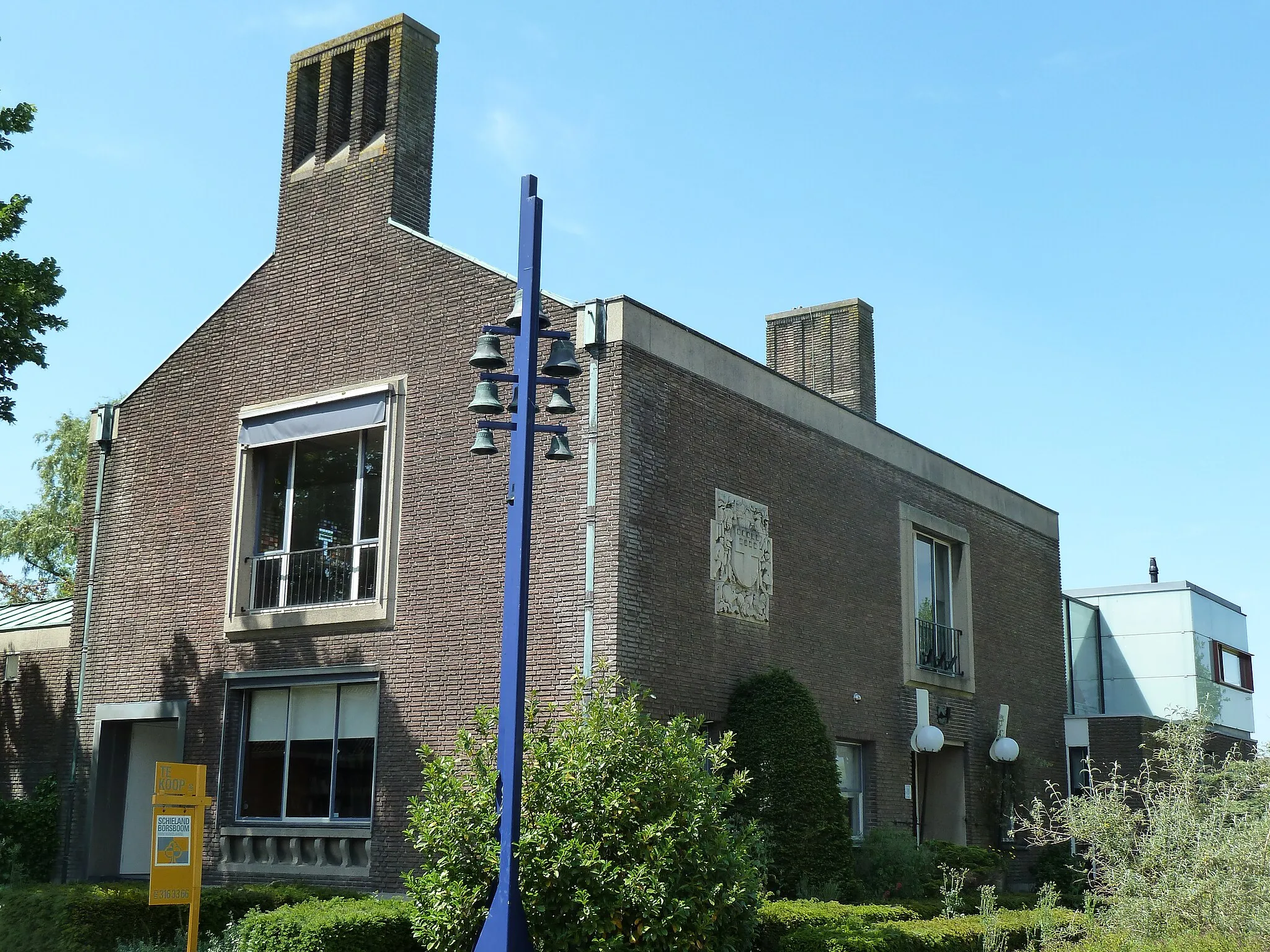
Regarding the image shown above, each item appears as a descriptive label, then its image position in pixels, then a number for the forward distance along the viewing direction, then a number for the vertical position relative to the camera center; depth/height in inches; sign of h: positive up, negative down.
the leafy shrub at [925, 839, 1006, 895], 814.5 -53.9
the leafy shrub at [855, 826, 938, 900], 755.4 -56.4
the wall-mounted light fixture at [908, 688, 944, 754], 874.1 +16.0
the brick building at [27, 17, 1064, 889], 688.4 +119.9
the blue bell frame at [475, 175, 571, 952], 422.6 +52.6
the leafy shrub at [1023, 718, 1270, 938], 516.4 -31.7
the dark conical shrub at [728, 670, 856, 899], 676.1 -13.5
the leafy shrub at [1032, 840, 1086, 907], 949.8 -71.9
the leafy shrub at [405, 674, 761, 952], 485.7 -30.5
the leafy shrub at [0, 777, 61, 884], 807.7 -50.9
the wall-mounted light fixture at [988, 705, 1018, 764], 965.8 +11.3
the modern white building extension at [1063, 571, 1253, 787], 1216.8 +104.2
